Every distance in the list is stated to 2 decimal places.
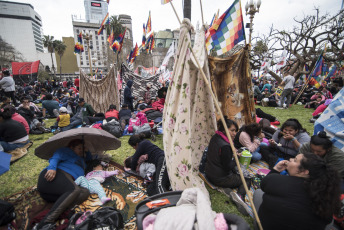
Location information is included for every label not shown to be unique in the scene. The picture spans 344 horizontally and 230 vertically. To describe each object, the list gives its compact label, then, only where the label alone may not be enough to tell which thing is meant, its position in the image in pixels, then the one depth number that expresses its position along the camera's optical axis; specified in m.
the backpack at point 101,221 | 1.84
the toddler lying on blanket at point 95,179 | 2.70
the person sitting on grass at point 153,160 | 2.75
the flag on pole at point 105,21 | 8.44
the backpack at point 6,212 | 2.00
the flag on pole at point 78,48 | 10.61
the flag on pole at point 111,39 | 9.64
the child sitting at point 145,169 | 3.05
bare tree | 12.20
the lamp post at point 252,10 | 6.02
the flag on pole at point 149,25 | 9.81
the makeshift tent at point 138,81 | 9.58
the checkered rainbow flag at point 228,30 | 3.69
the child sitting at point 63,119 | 5.79
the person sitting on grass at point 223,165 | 2.62
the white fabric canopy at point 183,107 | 2.36
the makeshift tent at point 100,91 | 7.88
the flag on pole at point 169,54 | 6.80
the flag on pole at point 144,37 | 11.78
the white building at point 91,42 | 57.73
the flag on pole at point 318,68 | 8.68
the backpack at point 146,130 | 5.31
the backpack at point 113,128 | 5.38
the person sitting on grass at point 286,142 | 3.31
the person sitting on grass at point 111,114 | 5.99
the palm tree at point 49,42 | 41.47
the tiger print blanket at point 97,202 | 2.33
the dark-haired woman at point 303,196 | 1.44
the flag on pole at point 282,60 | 9.99
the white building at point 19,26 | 69.06
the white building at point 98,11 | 86.00
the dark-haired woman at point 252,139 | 3.60
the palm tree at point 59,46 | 42.47
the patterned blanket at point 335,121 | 2.66
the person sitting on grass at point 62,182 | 2.20
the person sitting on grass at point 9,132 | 3.97
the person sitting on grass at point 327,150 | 2.41
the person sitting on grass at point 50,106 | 7.38
